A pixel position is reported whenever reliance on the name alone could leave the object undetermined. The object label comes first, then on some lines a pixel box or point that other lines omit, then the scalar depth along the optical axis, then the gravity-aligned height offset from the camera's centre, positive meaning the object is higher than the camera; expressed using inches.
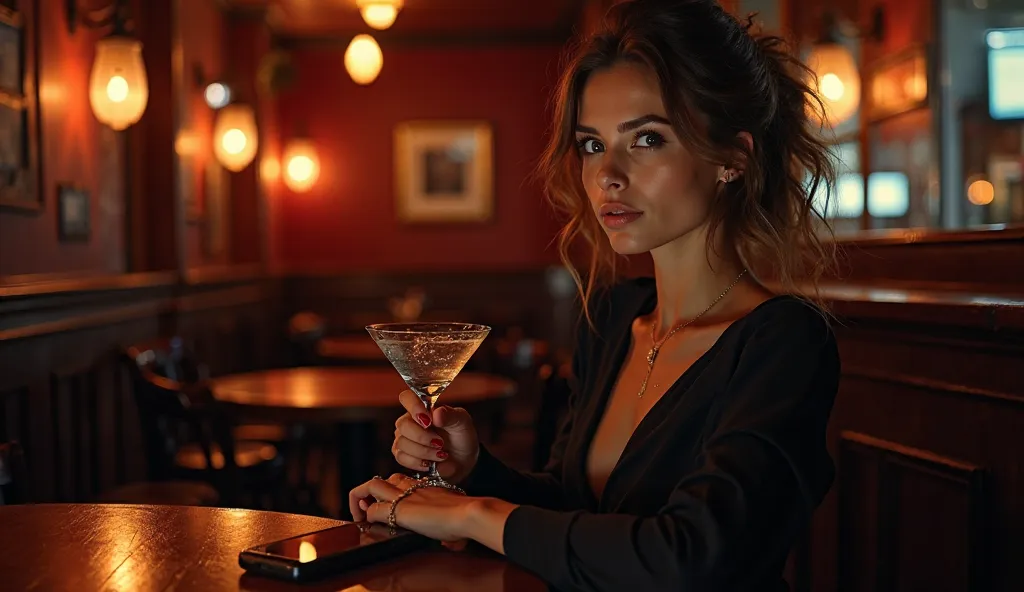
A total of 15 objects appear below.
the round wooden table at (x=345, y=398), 129.2 -16.9
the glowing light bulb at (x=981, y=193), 195.5 +12.9
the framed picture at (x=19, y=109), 148.3 +25.7
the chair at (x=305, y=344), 215.0 -15.0
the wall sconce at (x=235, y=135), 242.1 +33.4
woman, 49.6 -5.3
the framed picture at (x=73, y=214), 172.4 +11.3
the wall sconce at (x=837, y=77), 182.7 +33.6
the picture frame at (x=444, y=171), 348.2 +34.1
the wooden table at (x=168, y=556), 46.4 -13.8
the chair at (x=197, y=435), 128.0 -21.7
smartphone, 46.4 -13.4
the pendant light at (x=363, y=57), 219.6 +46.8
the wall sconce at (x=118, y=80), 163.3 +31.9
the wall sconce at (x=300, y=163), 307.9 +33.9
